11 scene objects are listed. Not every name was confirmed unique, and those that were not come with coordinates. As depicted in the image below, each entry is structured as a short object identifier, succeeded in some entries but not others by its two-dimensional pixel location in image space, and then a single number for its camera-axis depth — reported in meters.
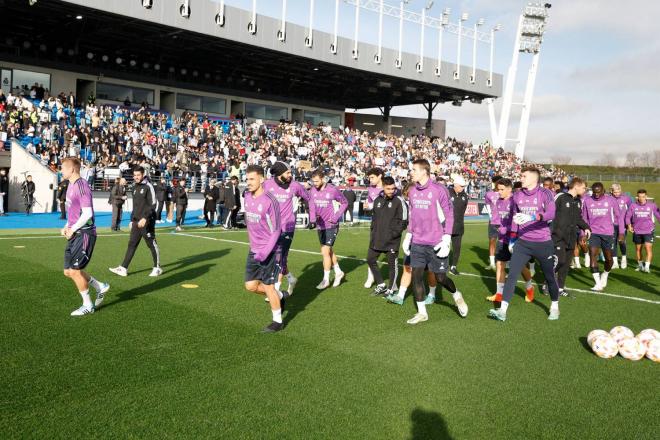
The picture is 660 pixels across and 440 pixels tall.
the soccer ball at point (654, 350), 6.20
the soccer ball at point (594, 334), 6.45
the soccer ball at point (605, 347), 6.29
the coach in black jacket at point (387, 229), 9.23
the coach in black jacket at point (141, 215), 10.36
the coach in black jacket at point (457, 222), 12.33
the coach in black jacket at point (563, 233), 9.98
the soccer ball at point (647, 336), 6.30
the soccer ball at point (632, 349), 6.22
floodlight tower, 56.75
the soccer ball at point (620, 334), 6.35
